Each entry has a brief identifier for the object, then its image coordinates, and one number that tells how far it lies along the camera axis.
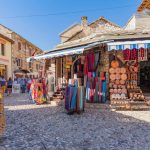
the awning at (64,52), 6.30
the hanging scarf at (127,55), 6.82
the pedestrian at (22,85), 13.97
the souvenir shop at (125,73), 6.70
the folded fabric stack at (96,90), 6.61
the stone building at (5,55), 15.91
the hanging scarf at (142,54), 6.80
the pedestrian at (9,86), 11.87
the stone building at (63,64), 7.28
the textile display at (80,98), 5.65
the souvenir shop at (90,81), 5.66
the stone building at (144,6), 7.77
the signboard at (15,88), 12.08
